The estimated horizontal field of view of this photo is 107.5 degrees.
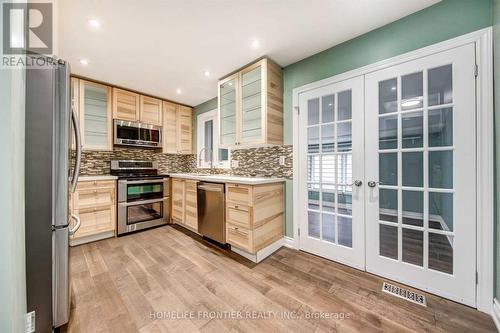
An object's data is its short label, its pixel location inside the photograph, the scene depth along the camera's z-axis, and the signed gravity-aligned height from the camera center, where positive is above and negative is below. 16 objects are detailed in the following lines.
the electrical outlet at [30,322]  1.02 -0.88
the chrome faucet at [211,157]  3.71 +0.20
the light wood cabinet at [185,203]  2.90 -0.62
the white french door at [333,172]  1.95 -0.06
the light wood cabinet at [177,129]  3.77 +0.81
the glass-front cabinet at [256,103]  2.34 +0.86
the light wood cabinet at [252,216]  2.08 -0.60
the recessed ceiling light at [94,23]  1.74 +1.38
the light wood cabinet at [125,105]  3.12 +1.09
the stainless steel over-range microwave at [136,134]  3.13 +0.59
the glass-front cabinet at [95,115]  2.86 +0.84
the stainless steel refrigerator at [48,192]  1.04 -0.16
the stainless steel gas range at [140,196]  2.88 -0.51
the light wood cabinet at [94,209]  2.56 -0.62
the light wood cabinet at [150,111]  3.42 +1.07
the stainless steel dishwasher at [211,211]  2.38 -0.62
